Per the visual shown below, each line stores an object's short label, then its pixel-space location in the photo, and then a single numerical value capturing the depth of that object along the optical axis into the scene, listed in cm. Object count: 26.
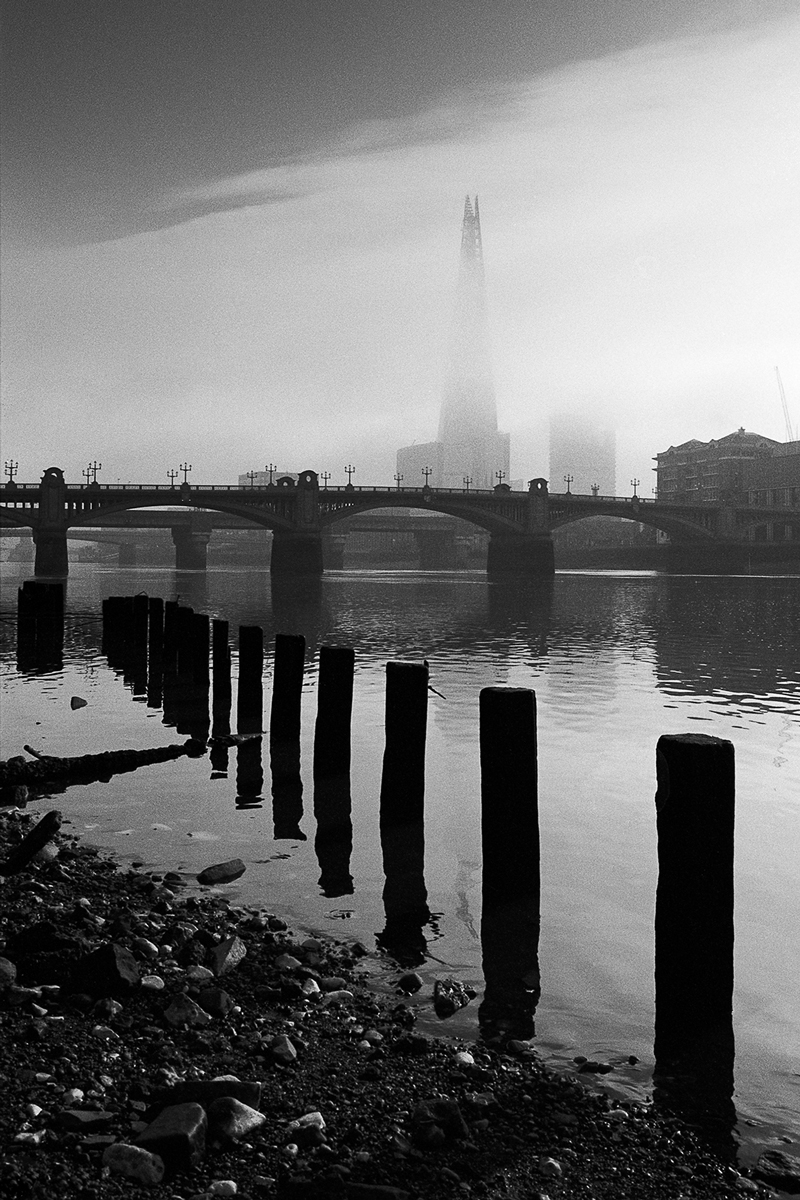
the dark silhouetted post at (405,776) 1005
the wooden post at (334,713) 1258
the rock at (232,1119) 467
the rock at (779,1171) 471
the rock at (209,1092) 483
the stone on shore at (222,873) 905
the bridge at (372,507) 10169
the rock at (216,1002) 595
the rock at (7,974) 599
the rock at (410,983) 671
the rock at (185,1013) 578
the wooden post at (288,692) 1522
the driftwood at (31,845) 830
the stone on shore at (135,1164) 434
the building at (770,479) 17850
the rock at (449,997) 643
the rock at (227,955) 656
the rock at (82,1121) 459
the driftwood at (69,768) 1285
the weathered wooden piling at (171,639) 2370
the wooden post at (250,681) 1750
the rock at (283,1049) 543
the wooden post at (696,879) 611
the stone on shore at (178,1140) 445
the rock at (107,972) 603
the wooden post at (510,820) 797
